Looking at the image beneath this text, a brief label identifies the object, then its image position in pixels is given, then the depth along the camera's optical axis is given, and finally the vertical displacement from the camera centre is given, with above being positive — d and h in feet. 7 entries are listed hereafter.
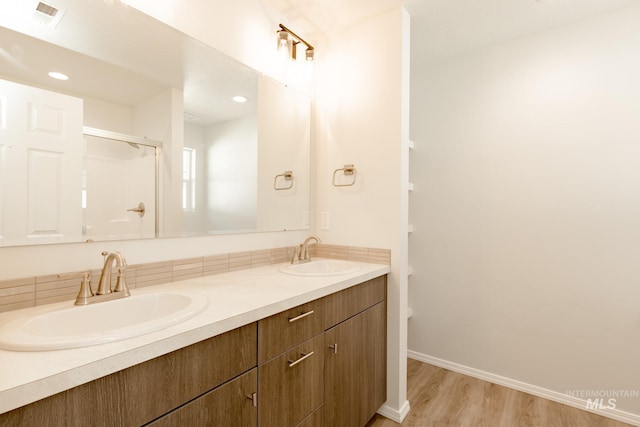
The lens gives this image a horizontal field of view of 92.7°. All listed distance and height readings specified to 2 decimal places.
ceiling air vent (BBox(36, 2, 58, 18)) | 3.50 +2.33
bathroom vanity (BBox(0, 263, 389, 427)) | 2.11 -1.44
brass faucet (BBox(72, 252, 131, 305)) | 3.38 -0.87
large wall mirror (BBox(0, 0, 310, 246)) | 3.35 +1.11
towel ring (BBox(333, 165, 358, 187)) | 6.61 +0.89
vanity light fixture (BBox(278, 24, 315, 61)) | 6.09 +3.52
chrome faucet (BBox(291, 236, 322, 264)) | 6.27 -0.87
